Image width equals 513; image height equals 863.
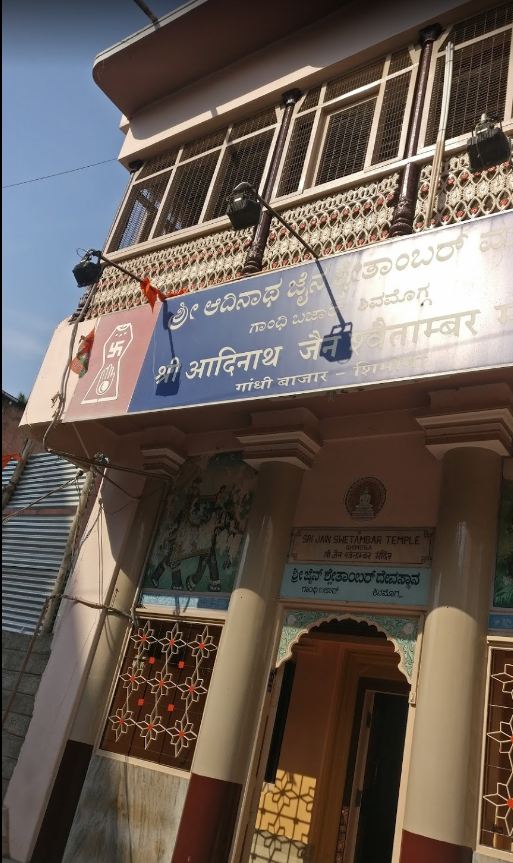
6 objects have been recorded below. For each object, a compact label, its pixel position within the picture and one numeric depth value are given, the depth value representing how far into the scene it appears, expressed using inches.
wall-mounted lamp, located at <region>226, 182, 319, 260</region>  239.5
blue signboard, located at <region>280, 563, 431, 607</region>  207.5
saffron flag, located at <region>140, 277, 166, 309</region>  273.7
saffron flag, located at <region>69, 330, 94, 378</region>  290.4
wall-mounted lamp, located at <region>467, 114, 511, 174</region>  195.8
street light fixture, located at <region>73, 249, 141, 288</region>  294.2
